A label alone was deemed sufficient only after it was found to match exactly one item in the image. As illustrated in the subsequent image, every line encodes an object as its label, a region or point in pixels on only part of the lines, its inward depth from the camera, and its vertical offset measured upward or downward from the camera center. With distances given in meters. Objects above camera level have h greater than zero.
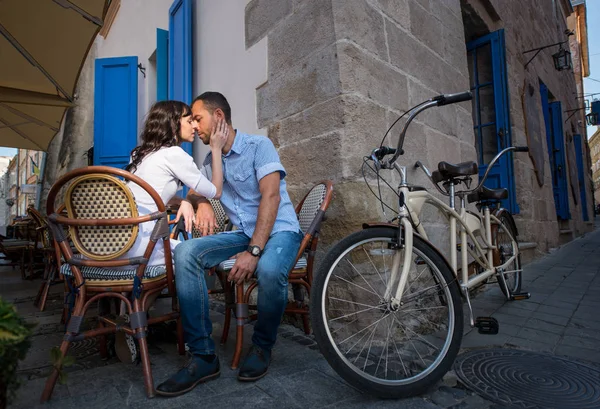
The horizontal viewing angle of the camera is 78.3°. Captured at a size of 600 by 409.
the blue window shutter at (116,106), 5.34 +1.92
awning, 3.15 +1.85
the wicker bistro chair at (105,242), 1.50 -0.03
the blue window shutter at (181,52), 4.00 +2.05
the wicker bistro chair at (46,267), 3.06 -0.27
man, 1.62 -0.07
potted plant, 0.61 -0.18
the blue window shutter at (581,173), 10.23 +1.35
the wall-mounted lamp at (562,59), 7.40 +3.29
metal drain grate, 1.53 -0.73
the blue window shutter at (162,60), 4.66 +2.20
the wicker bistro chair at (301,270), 1.80 -0.22
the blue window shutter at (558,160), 7.55 +1.30
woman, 1.77 +0.36
